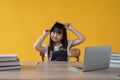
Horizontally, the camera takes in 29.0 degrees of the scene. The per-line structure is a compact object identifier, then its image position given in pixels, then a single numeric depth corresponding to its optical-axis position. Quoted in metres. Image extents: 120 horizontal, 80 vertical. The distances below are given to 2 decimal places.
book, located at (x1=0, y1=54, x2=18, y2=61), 1.69
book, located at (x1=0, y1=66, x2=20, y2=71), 1.68
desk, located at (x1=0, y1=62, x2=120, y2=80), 1.47
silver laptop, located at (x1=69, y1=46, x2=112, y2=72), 1.59
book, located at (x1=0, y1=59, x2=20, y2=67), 1.68
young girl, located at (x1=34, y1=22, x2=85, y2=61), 2.50
